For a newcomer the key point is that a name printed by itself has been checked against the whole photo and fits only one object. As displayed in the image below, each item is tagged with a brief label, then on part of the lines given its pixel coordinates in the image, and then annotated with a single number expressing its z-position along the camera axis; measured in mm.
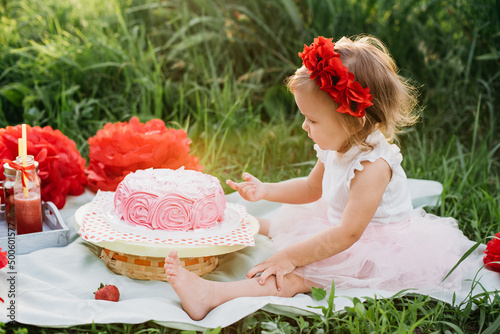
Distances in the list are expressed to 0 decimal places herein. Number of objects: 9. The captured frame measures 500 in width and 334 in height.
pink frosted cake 1870
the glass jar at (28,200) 1979
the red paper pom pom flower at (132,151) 2438
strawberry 1702
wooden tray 1996
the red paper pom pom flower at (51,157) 2275
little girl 1777
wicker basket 1873
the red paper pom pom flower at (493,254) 1982
